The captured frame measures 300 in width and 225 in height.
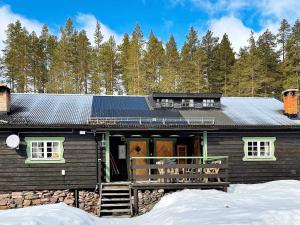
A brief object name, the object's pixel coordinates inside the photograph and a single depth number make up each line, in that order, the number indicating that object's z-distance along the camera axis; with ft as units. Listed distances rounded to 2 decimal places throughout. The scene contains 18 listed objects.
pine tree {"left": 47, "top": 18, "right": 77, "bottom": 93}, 129.70
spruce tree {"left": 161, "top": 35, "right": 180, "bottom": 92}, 134.92
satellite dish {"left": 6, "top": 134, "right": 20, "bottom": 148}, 53.42
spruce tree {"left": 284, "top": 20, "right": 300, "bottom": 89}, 125.50
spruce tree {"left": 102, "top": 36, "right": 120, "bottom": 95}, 141.90
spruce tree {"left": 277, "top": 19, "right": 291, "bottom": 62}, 144.46
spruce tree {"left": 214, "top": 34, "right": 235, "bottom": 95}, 145.48
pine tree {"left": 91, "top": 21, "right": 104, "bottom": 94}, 139.64
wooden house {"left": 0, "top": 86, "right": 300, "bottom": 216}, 54.03
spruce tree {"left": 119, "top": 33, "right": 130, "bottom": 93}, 143.13
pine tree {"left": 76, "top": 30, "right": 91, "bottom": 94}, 140.15
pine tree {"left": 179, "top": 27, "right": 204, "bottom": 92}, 136.29
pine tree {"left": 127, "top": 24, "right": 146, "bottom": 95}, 135.64
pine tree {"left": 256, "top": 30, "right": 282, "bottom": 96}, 133.90
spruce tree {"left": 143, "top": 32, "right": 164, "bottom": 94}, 137.59
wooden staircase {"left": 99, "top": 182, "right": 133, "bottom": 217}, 49.55
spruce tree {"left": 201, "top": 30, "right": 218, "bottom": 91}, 145.28
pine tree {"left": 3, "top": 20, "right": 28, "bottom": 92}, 133.18
